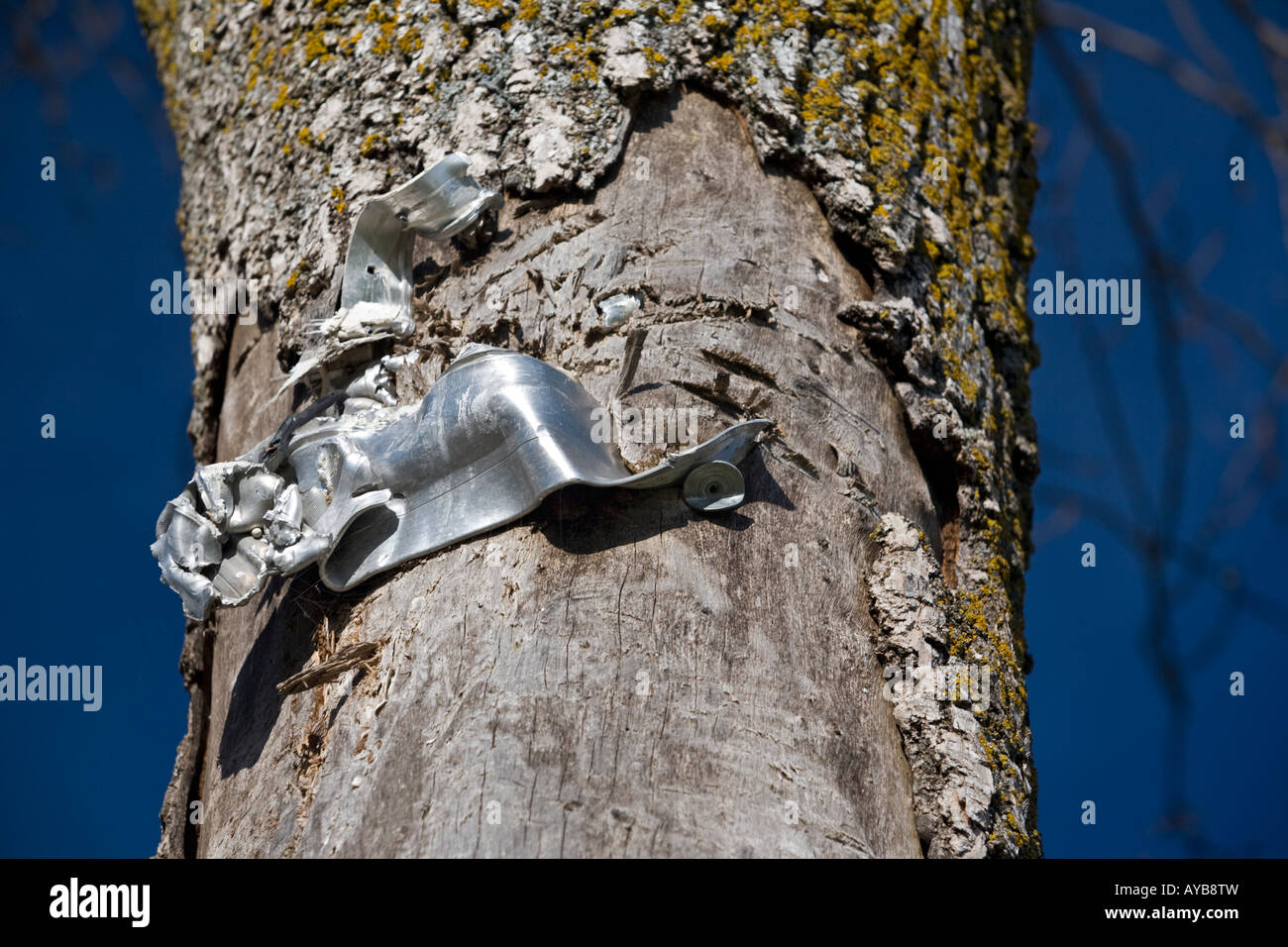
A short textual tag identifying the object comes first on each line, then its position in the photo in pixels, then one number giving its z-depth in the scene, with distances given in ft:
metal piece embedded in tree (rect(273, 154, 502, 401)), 5.50
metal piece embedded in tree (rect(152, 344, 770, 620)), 4.78
